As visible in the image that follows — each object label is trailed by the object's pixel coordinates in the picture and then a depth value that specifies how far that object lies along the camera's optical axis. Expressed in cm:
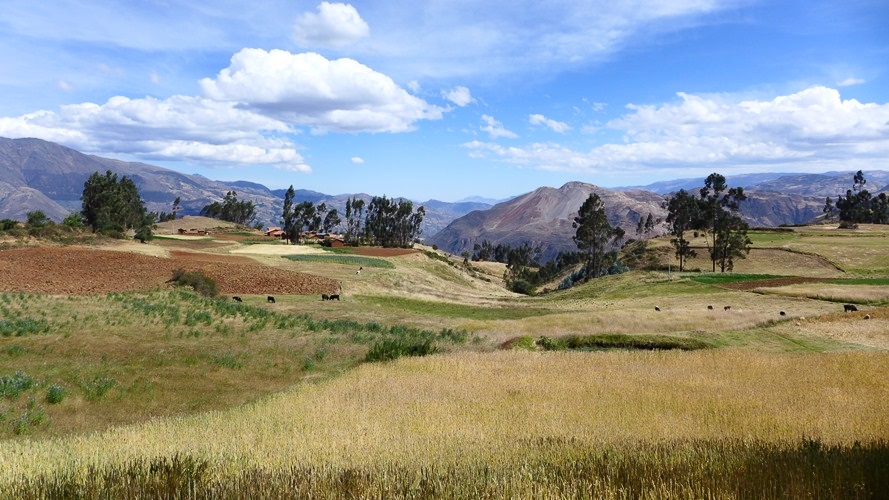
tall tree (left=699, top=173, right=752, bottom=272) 9206
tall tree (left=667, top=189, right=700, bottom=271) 13988
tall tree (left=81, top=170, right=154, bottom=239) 11381
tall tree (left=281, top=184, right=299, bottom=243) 15568
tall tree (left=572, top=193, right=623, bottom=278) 11238
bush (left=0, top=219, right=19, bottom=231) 6938
